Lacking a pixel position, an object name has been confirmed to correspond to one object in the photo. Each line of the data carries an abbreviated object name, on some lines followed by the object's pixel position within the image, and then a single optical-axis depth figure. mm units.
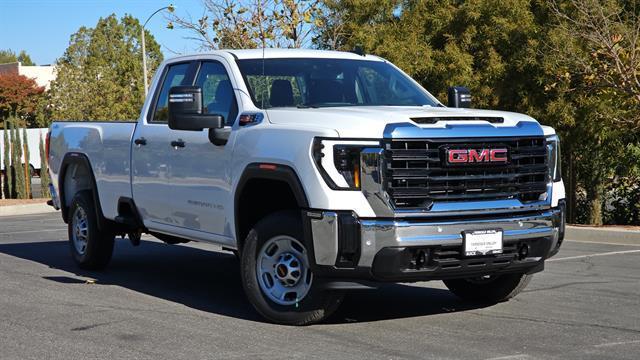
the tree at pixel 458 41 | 20609
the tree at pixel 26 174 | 32250
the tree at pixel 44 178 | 32156
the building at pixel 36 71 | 88562
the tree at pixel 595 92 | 16469
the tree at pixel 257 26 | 24781
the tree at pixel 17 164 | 31812
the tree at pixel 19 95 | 75812
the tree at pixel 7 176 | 31770
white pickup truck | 6957
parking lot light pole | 25375
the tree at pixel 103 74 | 50312
